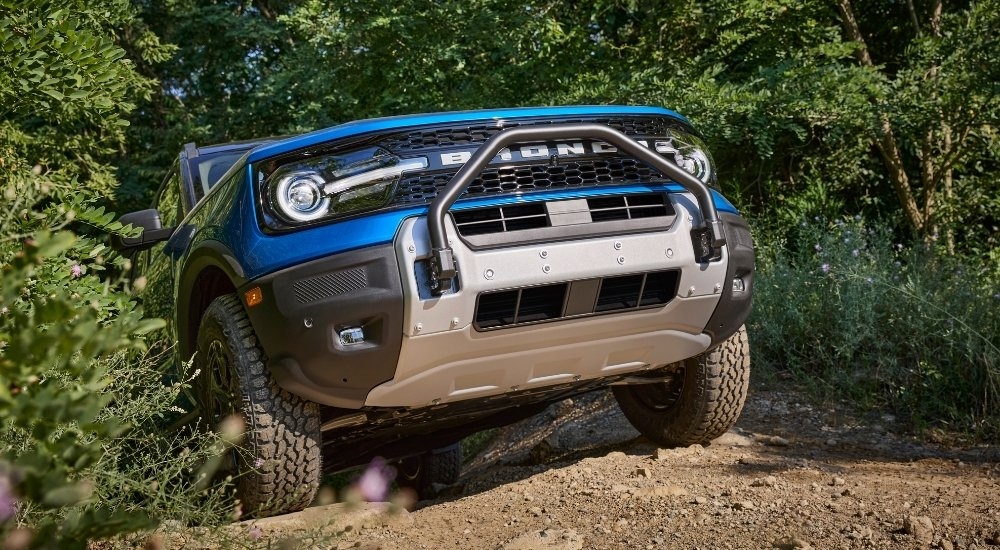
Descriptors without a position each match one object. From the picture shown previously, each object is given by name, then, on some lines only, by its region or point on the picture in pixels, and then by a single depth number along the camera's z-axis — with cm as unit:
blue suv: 321
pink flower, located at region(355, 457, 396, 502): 222
